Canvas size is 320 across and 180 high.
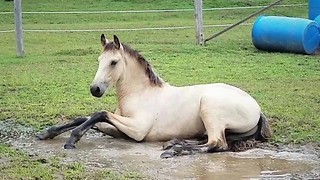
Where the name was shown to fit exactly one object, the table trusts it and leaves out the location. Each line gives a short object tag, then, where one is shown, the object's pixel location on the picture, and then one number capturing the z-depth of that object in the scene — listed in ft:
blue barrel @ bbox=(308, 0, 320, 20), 54.43
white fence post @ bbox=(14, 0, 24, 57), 47.75
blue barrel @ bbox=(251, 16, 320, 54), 47.09
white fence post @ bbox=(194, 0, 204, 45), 52.21
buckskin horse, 23.38
